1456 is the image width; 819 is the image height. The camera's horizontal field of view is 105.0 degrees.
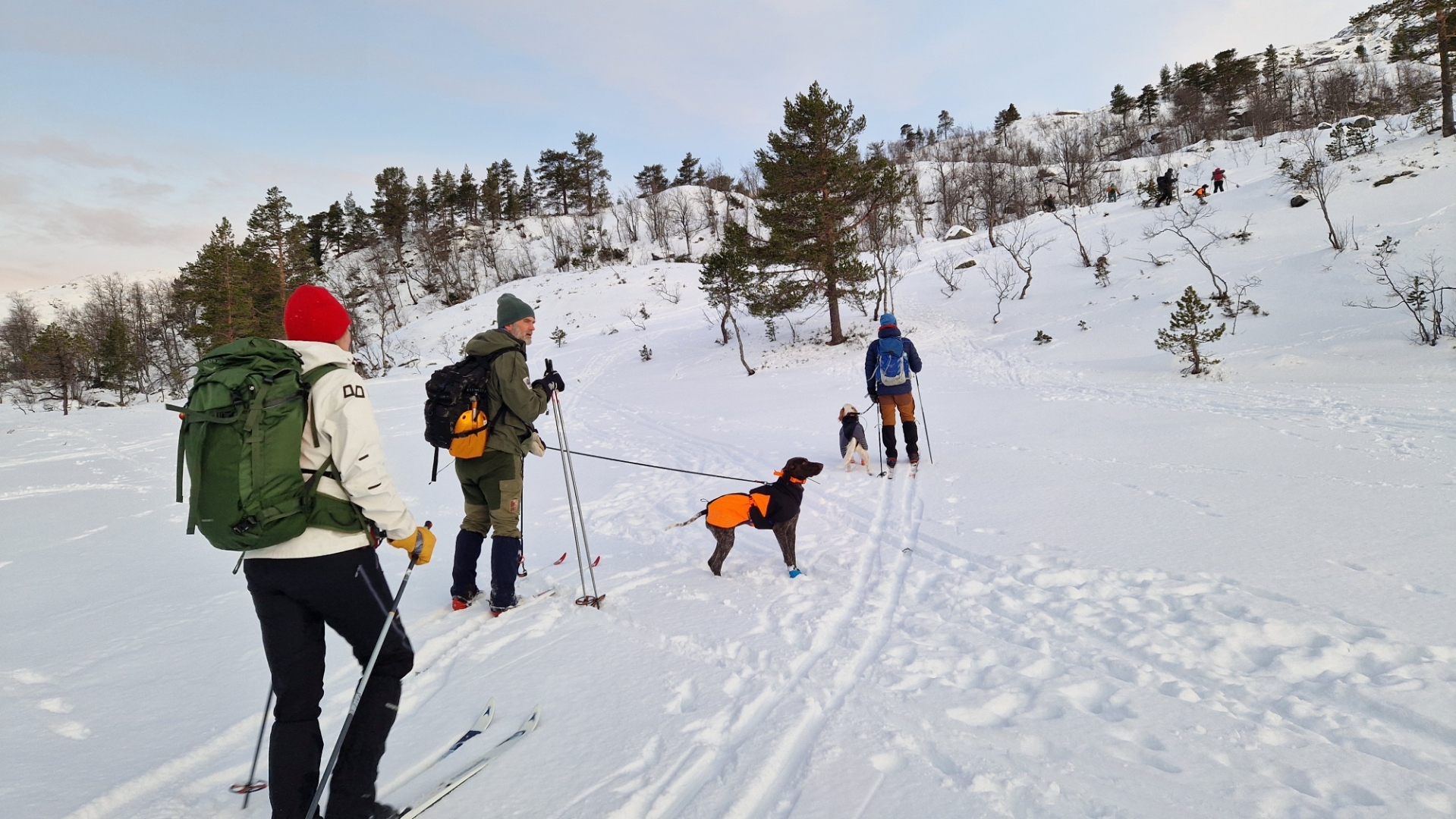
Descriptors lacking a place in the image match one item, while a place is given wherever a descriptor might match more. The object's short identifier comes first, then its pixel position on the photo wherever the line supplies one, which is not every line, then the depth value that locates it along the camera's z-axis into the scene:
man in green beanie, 3.65
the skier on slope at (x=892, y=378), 6.98
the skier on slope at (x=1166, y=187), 24.09
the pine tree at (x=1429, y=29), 18.91
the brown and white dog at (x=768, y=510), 4.26
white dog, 7.16
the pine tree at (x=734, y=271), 20.02
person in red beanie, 1.95
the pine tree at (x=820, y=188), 18.42
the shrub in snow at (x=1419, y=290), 9.38
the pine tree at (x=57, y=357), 25.94
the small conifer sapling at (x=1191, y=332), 10.41
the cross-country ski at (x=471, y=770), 2.17
